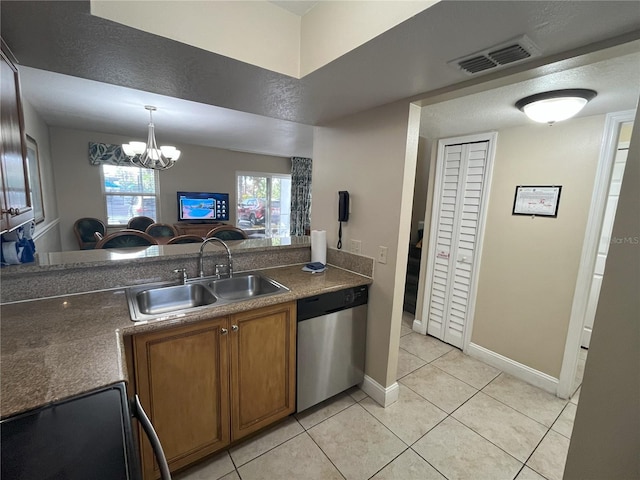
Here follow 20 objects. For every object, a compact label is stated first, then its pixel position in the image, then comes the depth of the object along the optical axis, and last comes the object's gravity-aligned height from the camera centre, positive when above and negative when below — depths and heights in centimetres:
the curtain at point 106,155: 488 +63
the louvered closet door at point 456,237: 260 -29
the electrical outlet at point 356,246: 216 -34
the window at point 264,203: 677 -11
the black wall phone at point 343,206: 216 -3
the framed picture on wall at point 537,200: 215 +9
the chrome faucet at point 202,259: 192 -43
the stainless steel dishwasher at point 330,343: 181 -96
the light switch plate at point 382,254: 197 -35
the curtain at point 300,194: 728 +17
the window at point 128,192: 516 -1
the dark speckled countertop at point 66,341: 83 -58
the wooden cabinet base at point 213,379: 135 -98
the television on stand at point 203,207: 578 -24
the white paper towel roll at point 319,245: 233 -37
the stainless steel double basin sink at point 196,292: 167 -62
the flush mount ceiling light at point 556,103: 156 +61
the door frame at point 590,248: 188 -24
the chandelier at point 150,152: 370 +55
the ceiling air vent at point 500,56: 112 +65
